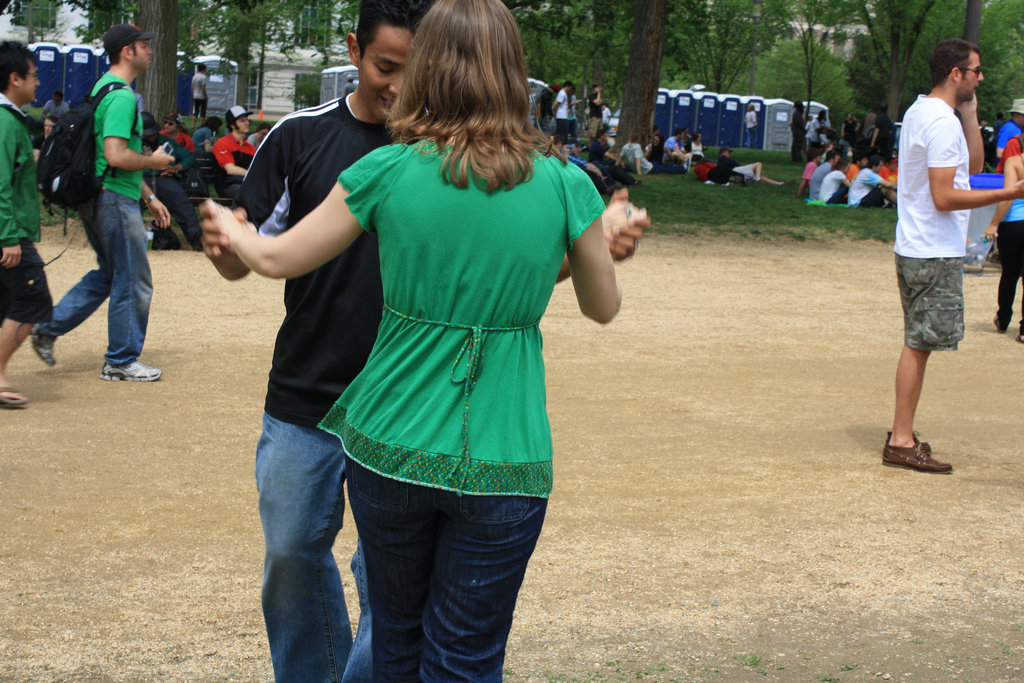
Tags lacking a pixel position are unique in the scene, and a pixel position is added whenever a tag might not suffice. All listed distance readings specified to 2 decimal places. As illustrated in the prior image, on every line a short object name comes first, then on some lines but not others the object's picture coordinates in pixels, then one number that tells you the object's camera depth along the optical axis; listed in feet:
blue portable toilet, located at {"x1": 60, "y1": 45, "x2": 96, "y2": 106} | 133.69
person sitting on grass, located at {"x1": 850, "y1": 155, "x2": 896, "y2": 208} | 64.64
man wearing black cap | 21.77
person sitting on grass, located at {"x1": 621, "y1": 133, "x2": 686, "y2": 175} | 85.20
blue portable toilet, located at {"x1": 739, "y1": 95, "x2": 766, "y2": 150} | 150.00
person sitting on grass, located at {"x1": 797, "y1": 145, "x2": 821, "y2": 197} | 73.69
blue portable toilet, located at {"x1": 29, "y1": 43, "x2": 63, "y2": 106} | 131.75
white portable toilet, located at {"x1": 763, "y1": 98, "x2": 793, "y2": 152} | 151.39
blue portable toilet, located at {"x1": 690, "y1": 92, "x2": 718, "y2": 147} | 149.18
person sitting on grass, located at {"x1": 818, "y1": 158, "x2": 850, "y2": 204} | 68.03
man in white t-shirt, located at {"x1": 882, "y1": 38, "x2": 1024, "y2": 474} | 18.16
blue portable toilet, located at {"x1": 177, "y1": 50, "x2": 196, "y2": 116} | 142.67
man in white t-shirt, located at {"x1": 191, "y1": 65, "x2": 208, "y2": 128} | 117.29
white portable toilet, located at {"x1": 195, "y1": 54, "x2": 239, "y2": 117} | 154.07
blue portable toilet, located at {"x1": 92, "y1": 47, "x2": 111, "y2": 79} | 130.64
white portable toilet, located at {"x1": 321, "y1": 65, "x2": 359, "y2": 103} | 140.87
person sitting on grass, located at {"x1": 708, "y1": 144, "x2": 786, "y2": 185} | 83.15
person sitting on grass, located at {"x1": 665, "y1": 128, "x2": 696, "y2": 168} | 97.55
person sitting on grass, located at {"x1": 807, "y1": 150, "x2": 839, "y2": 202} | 69.92
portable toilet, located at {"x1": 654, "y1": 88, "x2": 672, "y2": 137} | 148.25
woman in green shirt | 6.84
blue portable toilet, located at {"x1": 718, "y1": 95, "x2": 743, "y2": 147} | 150.30
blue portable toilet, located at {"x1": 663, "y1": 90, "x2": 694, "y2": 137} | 147.95
